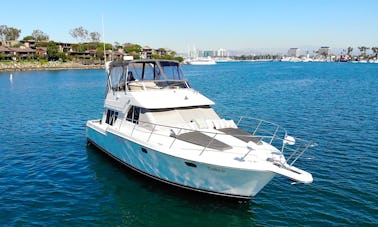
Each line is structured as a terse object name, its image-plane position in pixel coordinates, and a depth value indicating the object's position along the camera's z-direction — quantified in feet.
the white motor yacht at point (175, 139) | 31.76
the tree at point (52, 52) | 426.10
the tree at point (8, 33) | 510.91
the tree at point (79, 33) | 536.58
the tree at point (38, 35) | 560.70
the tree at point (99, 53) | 473.67
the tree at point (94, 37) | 550.77
